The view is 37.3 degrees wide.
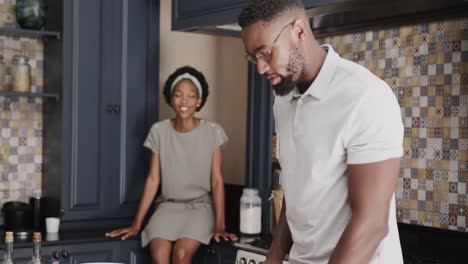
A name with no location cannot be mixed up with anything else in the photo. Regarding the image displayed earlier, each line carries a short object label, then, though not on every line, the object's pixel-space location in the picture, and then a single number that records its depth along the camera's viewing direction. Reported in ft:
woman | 11.18
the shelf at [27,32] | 11.17
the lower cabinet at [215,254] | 10.45
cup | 11.13
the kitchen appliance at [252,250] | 9.52
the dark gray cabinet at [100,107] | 11.53
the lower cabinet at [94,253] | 10.38
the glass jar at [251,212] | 10.77
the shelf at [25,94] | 11.23
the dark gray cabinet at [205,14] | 9.86
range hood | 8.25
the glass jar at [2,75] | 11.85
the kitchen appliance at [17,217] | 11.22
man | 4.68
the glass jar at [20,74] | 11.50
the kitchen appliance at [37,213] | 11.64
